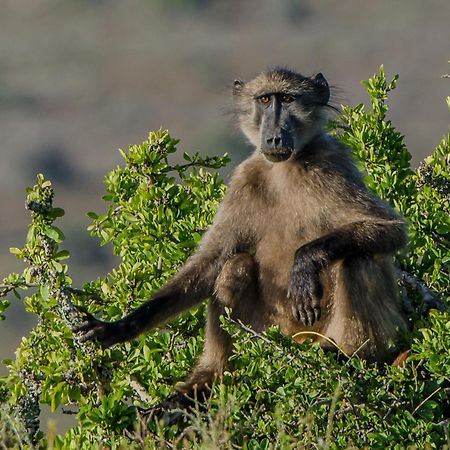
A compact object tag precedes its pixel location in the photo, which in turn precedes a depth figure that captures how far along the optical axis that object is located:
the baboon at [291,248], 13.40
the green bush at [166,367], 11.20
